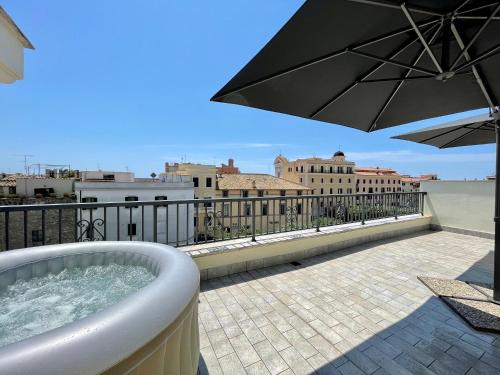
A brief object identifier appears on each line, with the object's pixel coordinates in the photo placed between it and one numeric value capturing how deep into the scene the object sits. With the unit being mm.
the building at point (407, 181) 62438
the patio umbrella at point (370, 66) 1740
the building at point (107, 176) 26325
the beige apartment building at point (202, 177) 31125
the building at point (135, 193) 16781
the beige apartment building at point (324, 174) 46906
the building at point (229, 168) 45100
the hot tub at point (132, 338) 726
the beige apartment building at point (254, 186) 32125
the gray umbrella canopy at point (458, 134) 3930
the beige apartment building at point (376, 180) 56219
